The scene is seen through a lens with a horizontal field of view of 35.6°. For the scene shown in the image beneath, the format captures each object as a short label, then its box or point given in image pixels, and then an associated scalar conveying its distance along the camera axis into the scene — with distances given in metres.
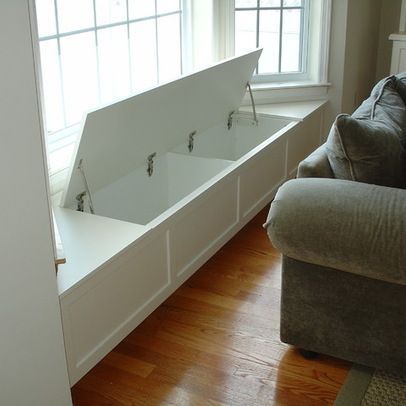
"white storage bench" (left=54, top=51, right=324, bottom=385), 2.16
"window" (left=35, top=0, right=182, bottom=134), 2.60
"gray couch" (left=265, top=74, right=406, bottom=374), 1.89
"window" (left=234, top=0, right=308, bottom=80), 3.90
